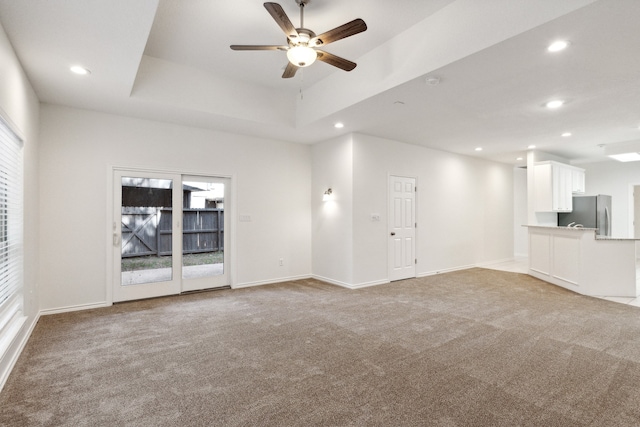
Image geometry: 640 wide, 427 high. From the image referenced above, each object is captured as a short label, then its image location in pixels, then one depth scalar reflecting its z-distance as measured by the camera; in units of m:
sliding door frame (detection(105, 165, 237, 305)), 4.35
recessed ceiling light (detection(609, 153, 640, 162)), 6.33
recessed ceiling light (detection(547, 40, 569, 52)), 2.56
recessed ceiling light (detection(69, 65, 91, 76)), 3.14
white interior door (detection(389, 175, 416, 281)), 5.87
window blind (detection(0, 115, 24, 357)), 2.62
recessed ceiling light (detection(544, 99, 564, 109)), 3.95
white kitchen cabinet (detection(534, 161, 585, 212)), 6.59
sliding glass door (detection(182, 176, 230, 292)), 5.07
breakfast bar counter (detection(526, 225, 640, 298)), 4.74
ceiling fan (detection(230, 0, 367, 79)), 2.43
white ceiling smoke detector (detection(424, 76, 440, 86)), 3.23
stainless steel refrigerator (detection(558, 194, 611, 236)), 6.93
